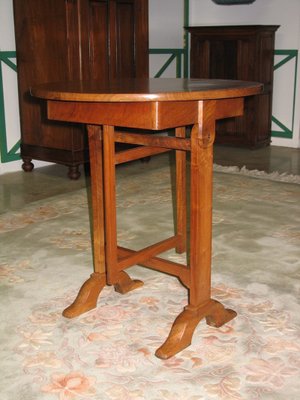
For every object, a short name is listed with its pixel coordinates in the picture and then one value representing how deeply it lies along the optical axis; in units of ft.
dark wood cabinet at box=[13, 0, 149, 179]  14.01
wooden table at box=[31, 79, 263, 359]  5.62
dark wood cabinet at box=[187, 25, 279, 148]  18.39
